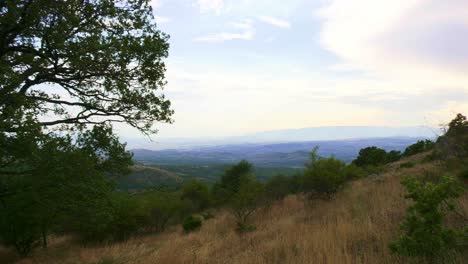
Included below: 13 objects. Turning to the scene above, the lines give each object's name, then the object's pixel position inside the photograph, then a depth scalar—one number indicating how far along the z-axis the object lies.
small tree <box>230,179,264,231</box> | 16.34
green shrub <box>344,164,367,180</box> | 23.97
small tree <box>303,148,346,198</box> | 17.66
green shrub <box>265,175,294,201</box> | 29.73
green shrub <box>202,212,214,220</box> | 28.58
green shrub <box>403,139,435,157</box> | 42.52
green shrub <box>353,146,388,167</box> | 44.25
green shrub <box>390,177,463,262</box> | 3.90
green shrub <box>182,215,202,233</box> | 20.60
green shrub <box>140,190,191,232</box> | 26.02
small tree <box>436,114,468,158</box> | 11.51
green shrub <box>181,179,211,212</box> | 43.00
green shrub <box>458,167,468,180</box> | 9.45
